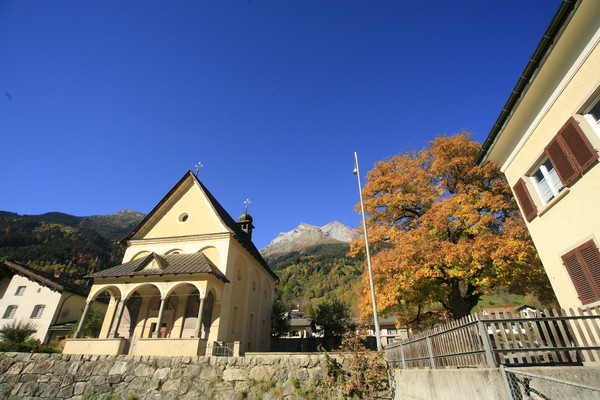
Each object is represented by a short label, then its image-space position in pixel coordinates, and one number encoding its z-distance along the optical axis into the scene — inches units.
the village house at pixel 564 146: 273.7
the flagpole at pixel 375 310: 499.5
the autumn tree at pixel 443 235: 494.3
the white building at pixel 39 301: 1090.1
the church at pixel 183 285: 655.8
